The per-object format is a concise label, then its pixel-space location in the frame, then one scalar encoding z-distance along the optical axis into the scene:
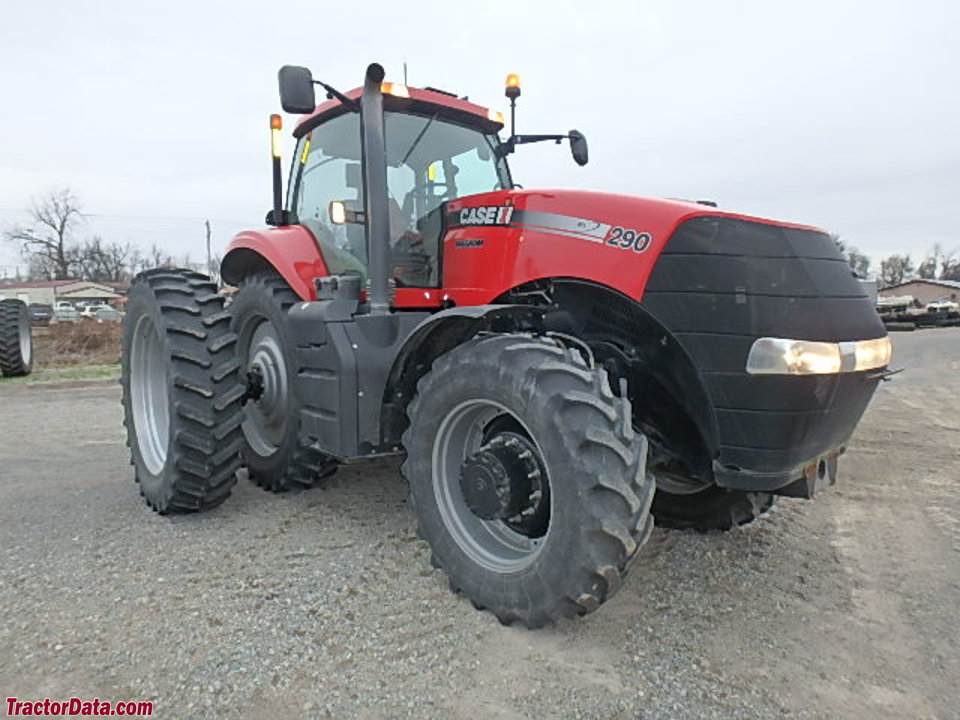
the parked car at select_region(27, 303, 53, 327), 28.40
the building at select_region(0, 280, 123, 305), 65.81
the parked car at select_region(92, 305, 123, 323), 37.07
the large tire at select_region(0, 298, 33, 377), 11.38
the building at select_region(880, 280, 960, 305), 64.94
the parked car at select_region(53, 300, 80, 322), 37.78
